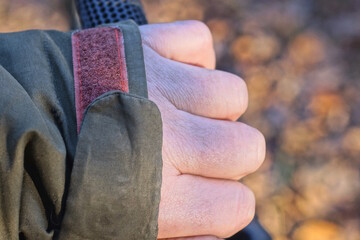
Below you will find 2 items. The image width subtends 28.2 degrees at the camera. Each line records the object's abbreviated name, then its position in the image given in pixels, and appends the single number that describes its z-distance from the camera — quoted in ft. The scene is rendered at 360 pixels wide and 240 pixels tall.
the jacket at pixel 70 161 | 0.74
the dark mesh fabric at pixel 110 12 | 1.12
